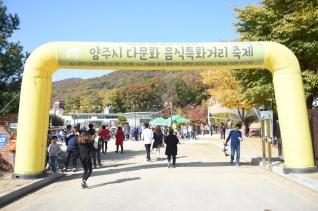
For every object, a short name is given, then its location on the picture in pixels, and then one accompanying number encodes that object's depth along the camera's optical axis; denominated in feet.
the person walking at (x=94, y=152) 29.77
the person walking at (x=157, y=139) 37.35
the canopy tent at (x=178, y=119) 84.56
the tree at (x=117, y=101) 220.76
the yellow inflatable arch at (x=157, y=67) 24.43
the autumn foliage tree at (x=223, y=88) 72.19
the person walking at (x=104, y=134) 41.12
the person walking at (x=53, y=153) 26.84
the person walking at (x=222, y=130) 71.65
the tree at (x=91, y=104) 246.48
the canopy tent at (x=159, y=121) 88.78
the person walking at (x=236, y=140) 30.83
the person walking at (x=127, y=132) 83.77
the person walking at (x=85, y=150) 22.03
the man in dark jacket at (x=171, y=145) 30.31
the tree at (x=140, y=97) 207.84
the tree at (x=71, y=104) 231.69
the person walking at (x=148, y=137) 35.97
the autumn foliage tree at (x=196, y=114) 146.06
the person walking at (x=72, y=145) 29.14
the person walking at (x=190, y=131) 80.90
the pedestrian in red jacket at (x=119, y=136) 45.35
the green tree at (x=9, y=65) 31.39
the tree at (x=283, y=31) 36.74
